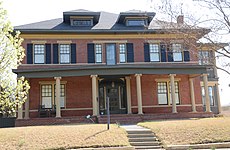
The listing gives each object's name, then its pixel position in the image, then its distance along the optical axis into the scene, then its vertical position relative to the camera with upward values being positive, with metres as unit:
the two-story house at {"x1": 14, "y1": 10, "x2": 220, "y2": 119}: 23.86 +3.10
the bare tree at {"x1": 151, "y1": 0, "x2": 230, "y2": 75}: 14.04 +3.50
